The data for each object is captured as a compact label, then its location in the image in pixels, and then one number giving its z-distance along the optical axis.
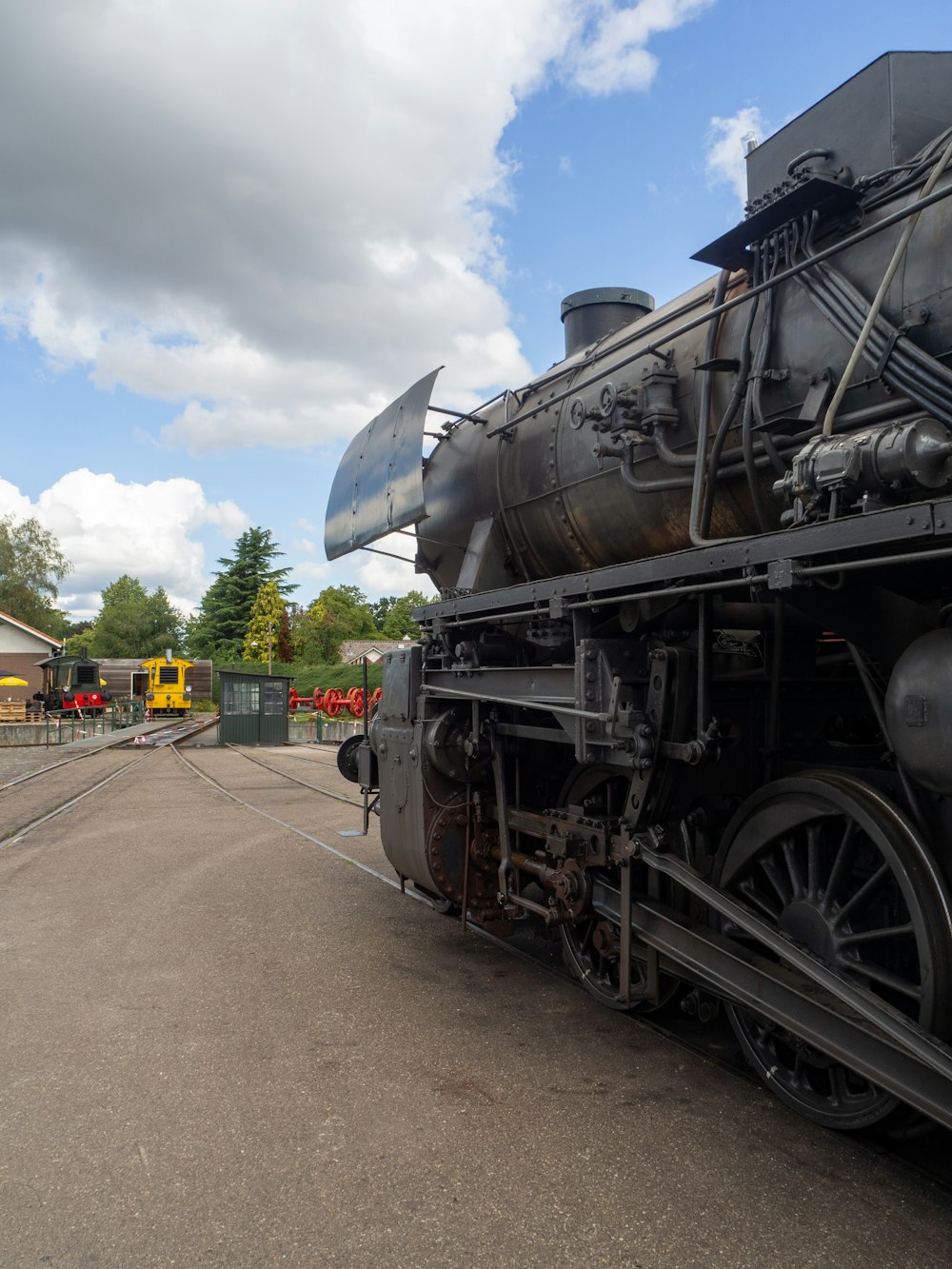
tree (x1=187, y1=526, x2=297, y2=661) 66.25
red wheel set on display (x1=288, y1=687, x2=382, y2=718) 24.03
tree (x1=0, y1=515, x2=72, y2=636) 59.56
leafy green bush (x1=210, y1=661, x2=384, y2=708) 40.66
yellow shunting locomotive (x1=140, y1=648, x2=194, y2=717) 46.84
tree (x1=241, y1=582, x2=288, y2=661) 61.81
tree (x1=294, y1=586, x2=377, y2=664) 61.25
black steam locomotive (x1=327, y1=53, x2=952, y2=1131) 2.92
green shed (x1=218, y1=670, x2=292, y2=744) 28.03
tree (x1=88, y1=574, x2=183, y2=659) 82.88
